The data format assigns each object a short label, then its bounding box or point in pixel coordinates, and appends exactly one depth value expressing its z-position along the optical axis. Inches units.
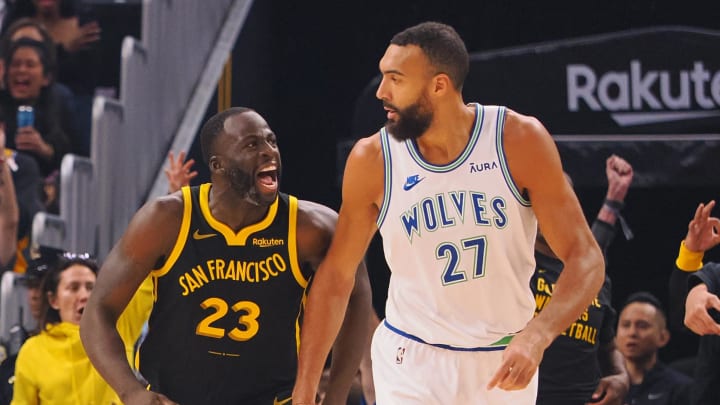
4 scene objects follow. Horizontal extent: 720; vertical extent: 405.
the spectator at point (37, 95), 663.1
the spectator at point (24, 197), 627.5
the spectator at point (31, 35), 669.3
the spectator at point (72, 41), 726.5
